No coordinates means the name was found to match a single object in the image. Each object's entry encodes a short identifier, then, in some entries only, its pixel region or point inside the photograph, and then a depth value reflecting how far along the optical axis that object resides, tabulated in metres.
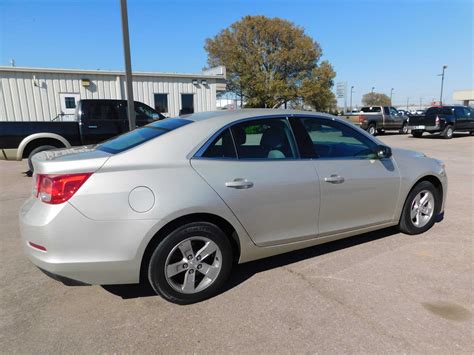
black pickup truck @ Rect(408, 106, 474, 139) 19.06
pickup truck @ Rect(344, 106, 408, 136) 21.39
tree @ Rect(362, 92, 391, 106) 107.40
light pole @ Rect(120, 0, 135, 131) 8.16
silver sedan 2.61
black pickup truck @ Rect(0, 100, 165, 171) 8.22
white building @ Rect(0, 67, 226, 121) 15.79
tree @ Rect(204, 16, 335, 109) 34.62
